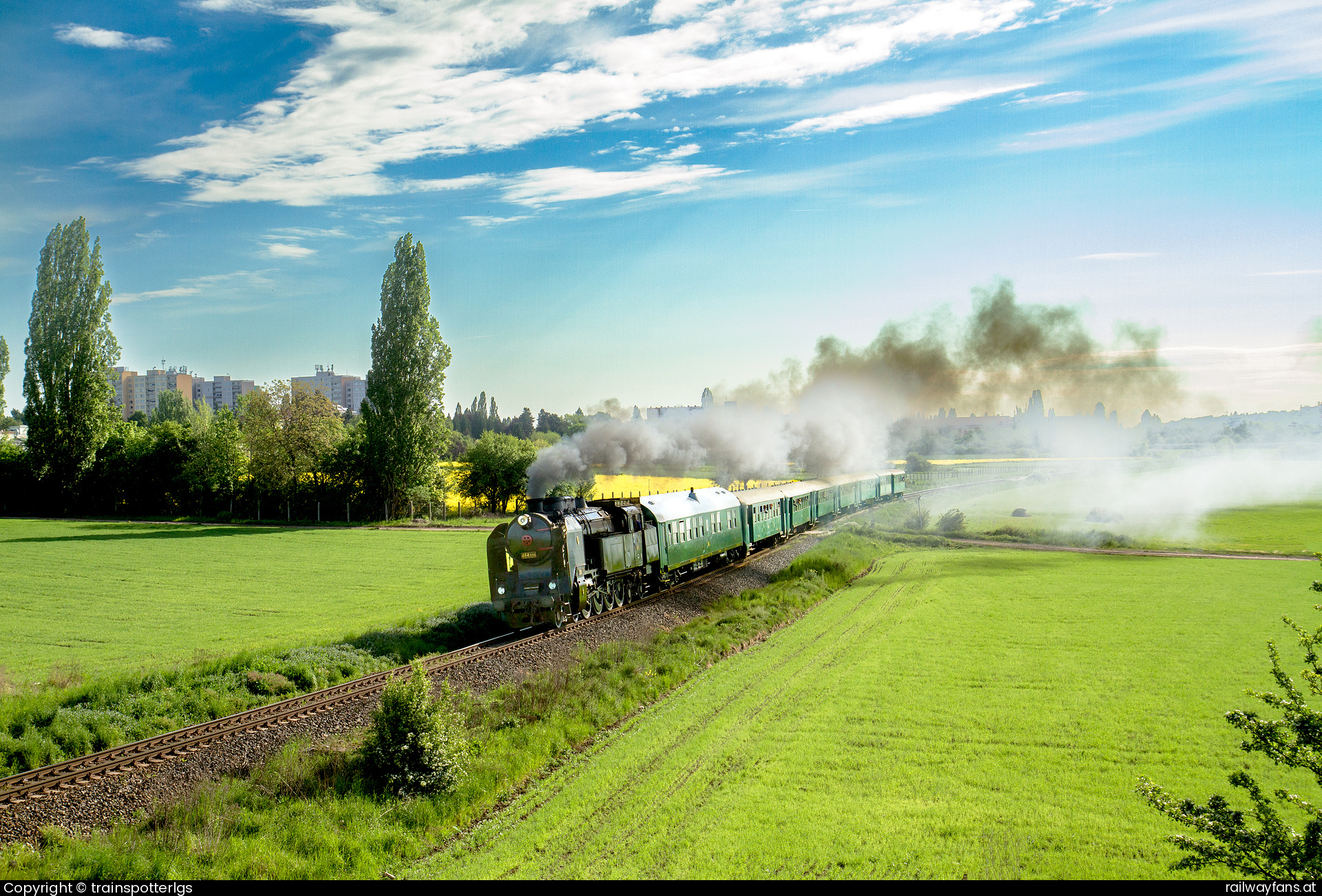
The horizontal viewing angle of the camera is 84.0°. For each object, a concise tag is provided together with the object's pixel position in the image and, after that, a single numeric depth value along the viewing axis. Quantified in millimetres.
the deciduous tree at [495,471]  72188
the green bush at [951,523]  55688
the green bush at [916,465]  101938
